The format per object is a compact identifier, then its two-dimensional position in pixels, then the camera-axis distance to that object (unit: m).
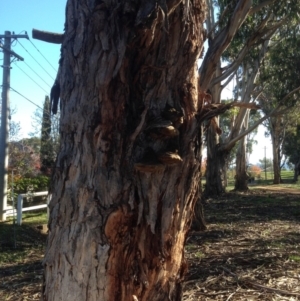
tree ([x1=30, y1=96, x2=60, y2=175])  15.05
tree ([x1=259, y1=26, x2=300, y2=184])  14.25
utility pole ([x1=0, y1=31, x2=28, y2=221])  10.72
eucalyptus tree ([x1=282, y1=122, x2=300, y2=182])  29.05
